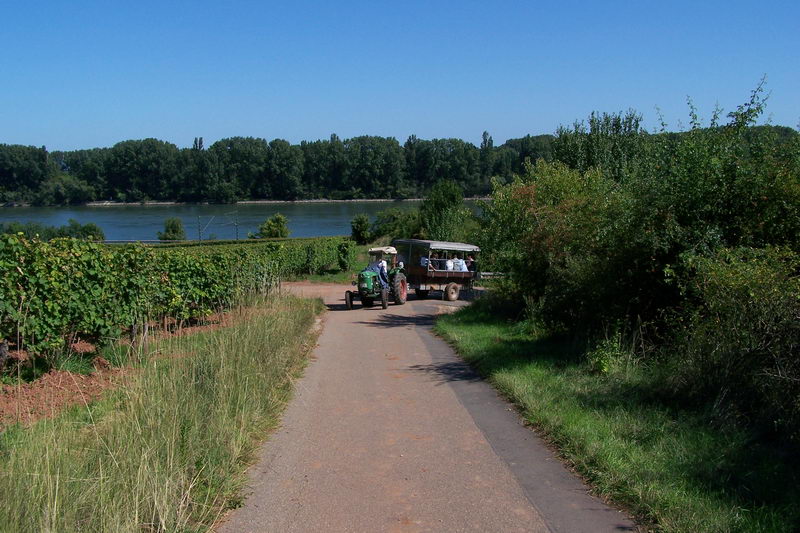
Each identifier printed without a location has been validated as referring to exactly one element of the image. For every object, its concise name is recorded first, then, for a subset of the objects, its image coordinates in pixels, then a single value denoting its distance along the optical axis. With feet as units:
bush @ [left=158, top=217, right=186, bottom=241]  198.29
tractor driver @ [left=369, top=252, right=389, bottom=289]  77.30
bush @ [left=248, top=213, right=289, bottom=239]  189.37
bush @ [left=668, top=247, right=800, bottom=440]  21.24
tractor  76.69
